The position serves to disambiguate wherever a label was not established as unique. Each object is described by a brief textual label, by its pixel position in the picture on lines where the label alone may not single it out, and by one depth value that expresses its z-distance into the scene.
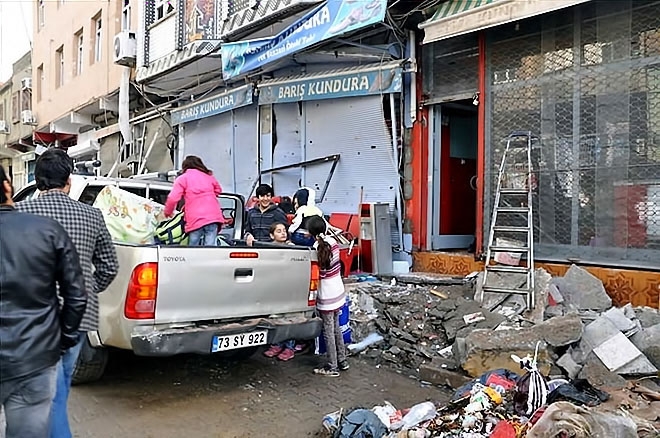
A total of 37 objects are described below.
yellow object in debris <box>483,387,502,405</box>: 3.98
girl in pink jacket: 6.09
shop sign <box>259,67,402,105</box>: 9.05
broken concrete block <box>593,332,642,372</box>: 4.83
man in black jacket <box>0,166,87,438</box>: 2.38
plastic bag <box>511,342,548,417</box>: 3.84
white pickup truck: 4.33
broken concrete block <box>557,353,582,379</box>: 4.92
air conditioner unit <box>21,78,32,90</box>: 27.89
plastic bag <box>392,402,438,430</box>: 3.94
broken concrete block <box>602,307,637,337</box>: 5.18
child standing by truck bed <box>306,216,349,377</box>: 5.56
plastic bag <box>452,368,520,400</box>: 4.29
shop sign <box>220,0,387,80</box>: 8.05
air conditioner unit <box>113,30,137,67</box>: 15.24
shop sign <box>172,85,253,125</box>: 12.10
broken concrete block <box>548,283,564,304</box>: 6.26
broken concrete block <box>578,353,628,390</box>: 4.57
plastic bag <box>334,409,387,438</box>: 3.80
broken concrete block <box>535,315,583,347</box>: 5.20
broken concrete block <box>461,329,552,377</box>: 5.21
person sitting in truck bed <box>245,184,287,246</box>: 7.09
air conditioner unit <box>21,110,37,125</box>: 23.98
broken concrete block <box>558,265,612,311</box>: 6.24
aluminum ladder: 6.82
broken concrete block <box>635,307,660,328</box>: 5.50
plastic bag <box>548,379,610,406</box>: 3.86
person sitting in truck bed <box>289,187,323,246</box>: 6.63
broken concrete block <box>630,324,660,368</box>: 4.92
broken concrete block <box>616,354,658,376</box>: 4.78
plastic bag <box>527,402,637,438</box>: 3.12
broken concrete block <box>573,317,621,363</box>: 5.04
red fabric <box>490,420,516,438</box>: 3.43
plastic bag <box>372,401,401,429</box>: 4.01
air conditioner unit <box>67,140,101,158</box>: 20.25
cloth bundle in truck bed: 5.35
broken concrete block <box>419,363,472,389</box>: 5.34
